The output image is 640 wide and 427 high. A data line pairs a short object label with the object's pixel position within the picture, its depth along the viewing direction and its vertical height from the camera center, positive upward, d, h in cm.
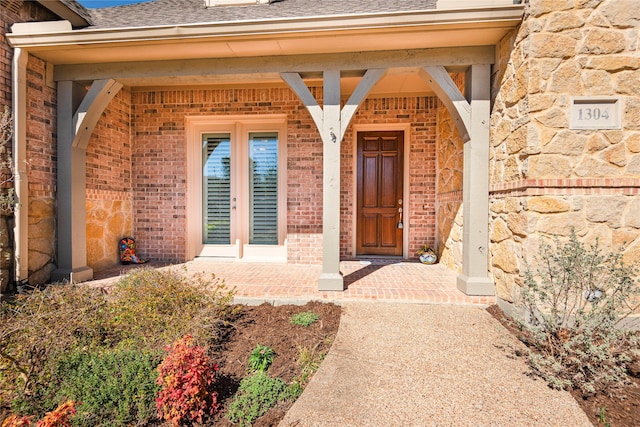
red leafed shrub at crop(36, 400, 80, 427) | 160 -112
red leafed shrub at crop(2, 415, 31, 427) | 161 -116
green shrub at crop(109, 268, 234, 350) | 262 -98
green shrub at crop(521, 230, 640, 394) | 216 -96
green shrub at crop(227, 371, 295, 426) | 188 -125
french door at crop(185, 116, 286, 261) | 555 +35
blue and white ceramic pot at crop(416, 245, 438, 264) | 525 -83
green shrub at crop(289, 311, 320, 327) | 304 -113
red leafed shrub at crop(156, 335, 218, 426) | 183 -110
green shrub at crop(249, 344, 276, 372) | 234 -118
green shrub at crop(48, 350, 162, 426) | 188 -116
